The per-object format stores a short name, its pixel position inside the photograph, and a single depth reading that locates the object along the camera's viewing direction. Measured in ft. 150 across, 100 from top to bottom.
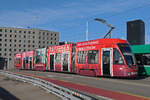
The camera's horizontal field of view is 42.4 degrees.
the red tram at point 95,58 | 51.16
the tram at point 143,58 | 64.21
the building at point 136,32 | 275.39
